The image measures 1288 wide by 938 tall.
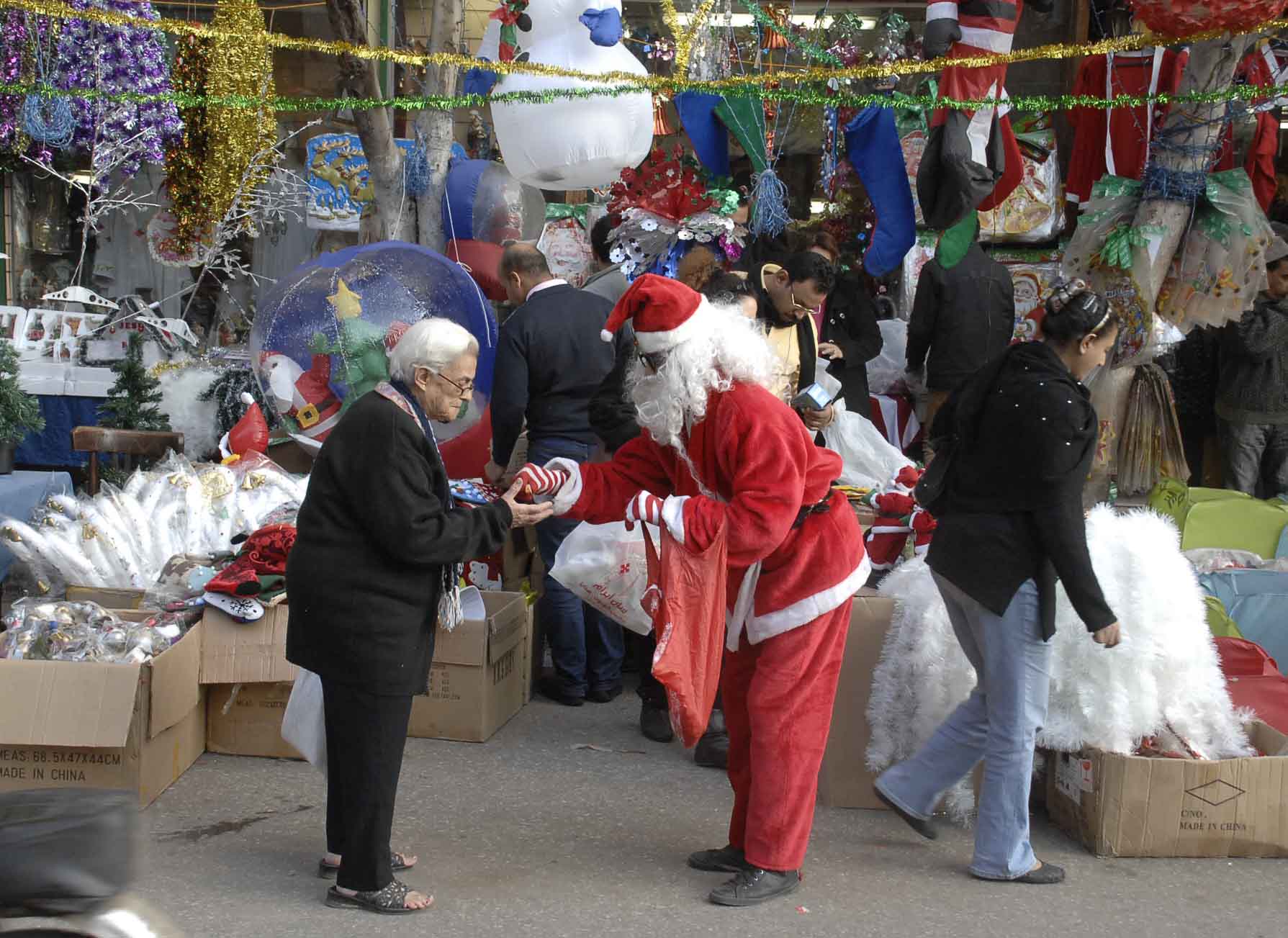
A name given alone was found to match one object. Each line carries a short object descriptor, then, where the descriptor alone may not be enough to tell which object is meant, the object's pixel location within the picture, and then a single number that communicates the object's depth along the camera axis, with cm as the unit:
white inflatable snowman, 574
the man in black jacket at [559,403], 542
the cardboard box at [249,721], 472
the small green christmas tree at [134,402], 684
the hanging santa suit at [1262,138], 621
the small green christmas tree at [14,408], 624
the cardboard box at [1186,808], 396
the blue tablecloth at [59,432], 766
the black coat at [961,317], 672
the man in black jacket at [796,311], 520
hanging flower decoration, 627
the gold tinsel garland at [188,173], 815
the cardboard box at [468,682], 484
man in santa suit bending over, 345
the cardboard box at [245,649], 459
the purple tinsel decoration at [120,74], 821
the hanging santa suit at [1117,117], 595
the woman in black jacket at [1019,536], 354
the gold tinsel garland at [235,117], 688
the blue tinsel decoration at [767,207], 665
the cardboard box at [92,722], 402
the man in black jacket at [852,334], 648
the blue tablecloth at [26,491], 585
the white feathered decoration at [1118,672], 405
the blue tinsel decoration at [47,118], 851
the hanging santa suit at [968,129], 537
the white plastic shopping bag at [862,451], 576
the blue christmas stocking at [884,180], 607
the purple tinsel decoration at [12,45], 823
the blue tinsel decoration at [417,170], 720
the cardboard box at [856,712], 443
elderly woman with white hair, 329
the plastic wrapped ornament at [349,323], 630
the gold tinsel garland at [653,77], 512
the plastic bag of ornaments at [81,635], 432
